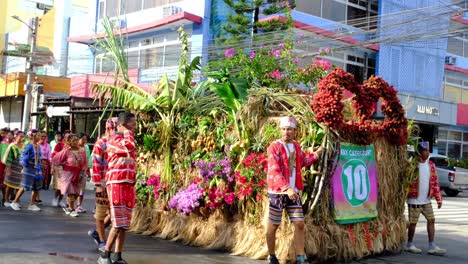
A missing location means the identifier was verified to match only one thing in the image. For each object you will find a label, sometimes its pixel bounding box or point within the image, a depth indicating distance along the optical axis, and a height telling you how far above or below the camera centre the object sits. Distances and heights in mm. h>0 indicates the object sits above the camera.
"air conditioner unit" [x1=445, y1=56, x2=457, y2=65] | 35094 +5674
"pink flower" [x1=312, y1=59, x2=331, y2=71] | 14972 +2128
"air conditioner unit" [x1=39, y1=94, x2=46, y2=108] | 26630 +1393
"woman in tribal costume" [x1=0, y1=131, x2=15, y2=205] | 13435 -586
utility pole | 26484 +1937
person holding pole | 6969 -501
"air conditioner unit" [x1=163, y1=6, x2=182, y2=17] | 25875 +5733
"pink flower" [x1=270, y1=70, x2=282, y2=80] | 13914 +1669
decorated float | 7965 -299
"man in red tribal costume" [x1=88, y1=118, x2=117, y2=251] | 7402 -586
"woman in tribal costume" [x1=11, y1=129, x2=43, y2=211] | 12398 -936
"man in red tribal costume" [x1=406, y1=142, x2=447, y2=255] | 9383 -788
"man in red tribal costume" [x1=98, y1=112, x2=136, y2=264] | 6719 -572
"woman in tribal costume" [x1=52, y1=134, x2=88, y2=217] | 12133 -815
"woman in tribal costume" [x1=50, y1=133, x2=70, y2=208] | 13250 -1088
